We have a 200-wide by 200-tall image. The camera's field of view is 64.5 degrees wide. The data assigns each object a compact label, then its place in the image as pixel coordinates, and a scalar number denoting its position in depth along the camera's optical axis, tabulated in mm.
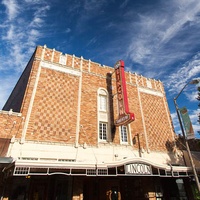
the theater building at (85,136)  10336
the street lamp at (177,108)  11398
